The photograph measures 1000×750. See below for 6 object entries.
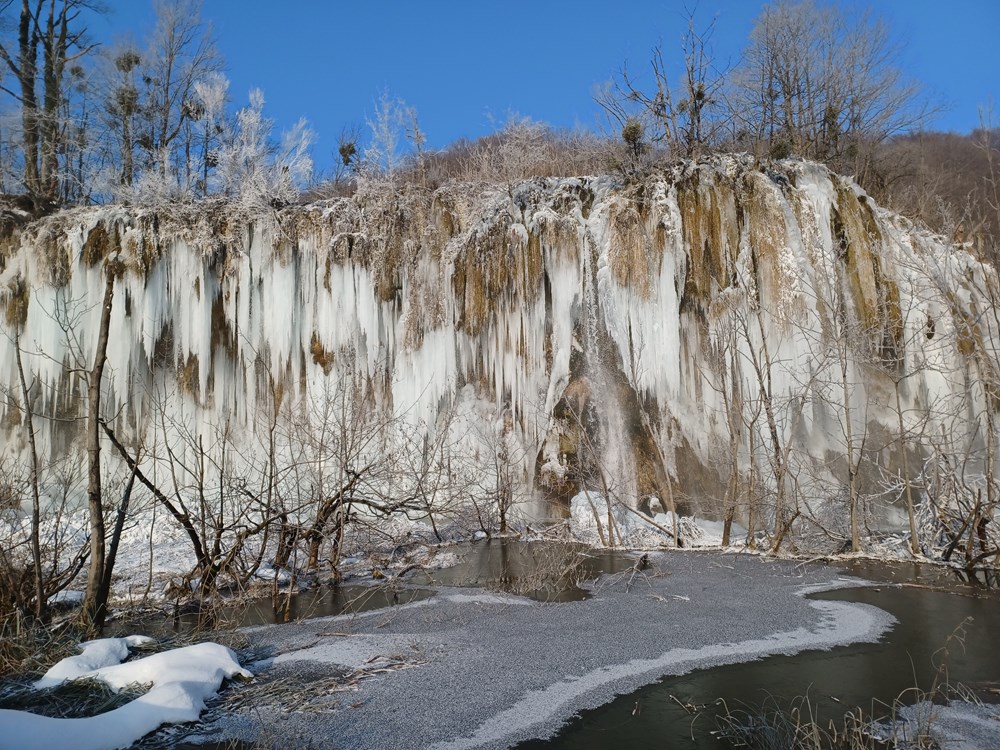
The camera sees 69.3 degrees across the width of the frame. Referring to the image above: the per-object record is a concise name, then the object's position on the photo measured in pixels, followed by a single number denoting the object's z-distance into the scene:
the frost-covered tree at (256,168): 15.52
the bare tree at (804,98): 17.73
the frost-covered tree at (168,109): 19.72
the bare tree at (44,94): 17.09
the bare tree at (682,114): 15.65
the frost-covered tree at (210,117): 19.62
